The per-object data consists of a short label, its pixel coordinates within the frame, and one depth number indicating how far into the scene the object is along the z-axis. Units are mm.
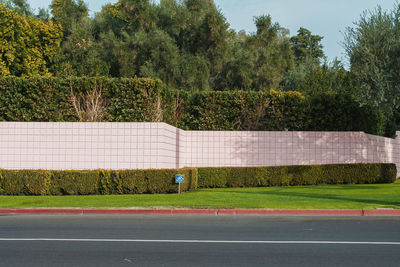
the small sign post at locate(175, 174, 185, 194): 18000
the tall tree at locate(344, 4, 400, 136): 21938
